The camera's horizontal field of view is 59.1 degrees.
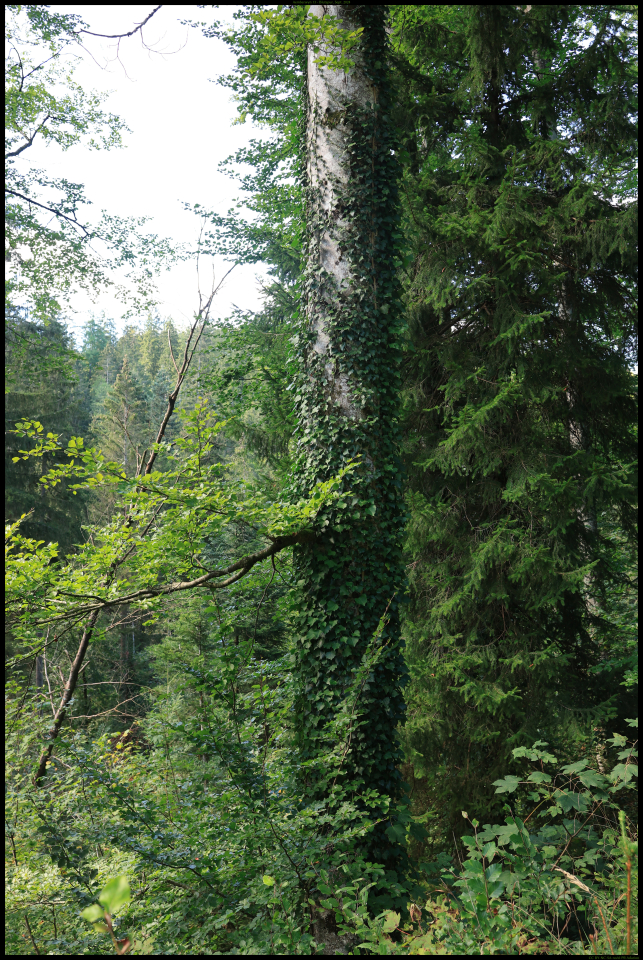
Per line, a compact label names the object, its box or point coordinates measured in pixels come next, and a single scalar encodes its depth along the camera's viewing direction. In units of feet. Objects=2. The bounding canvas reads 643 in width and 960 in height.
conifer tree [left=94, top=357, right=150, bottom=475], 73.67
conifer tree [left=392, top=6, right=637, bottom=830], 18.47
